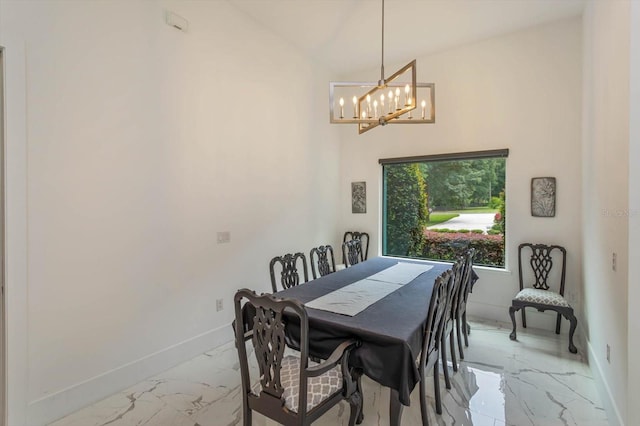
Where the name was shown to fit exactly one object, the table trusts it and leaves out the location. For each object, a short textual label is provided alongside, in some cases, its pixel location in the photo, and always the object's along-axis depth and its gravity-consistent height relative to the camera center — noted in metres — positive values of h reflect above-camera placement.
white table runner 2.24 -0.66
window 4.26 +0.08
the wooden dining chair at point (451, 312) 2.35 -0.81
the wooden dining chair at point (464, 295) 2.86 -0.79
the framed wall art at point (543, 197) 3.76 +0.17
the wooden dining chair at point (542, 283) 3.31 -0.86
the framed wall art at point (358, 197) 5.24 +0.24
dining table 1.72 -0.68
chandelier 2.46 +0.92
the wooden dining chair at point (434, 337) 1.98 -0.83
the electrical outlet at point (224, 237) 3.43 -0.28
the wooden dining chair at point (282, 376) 1.59 -0.94
